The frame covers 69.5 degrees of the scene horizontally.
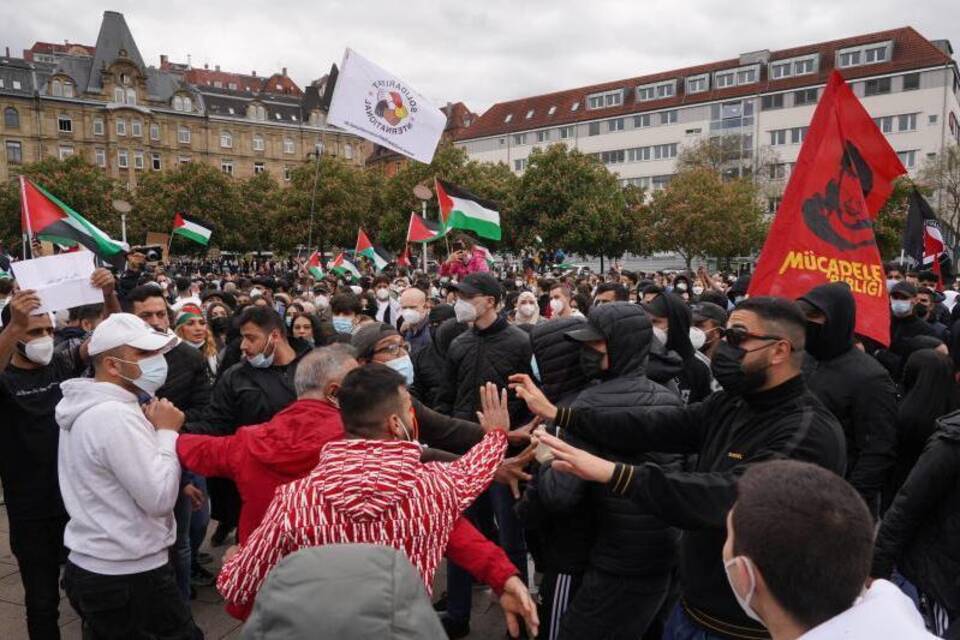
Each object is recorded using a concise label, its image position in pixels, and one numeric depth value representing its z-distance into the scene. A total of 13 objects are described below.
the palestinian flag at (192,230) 15.09
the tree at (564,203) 37.84
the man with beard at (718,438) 2.36
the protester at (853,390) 3.60
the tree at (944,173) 37.94
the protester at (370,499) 2.10
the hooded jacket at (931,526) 2.74
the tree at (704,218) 40.16
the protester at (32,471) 3.73
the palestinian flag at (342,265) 19.55
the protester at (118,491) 2.81
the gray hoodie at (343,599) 1.14
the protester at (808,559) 1.44
